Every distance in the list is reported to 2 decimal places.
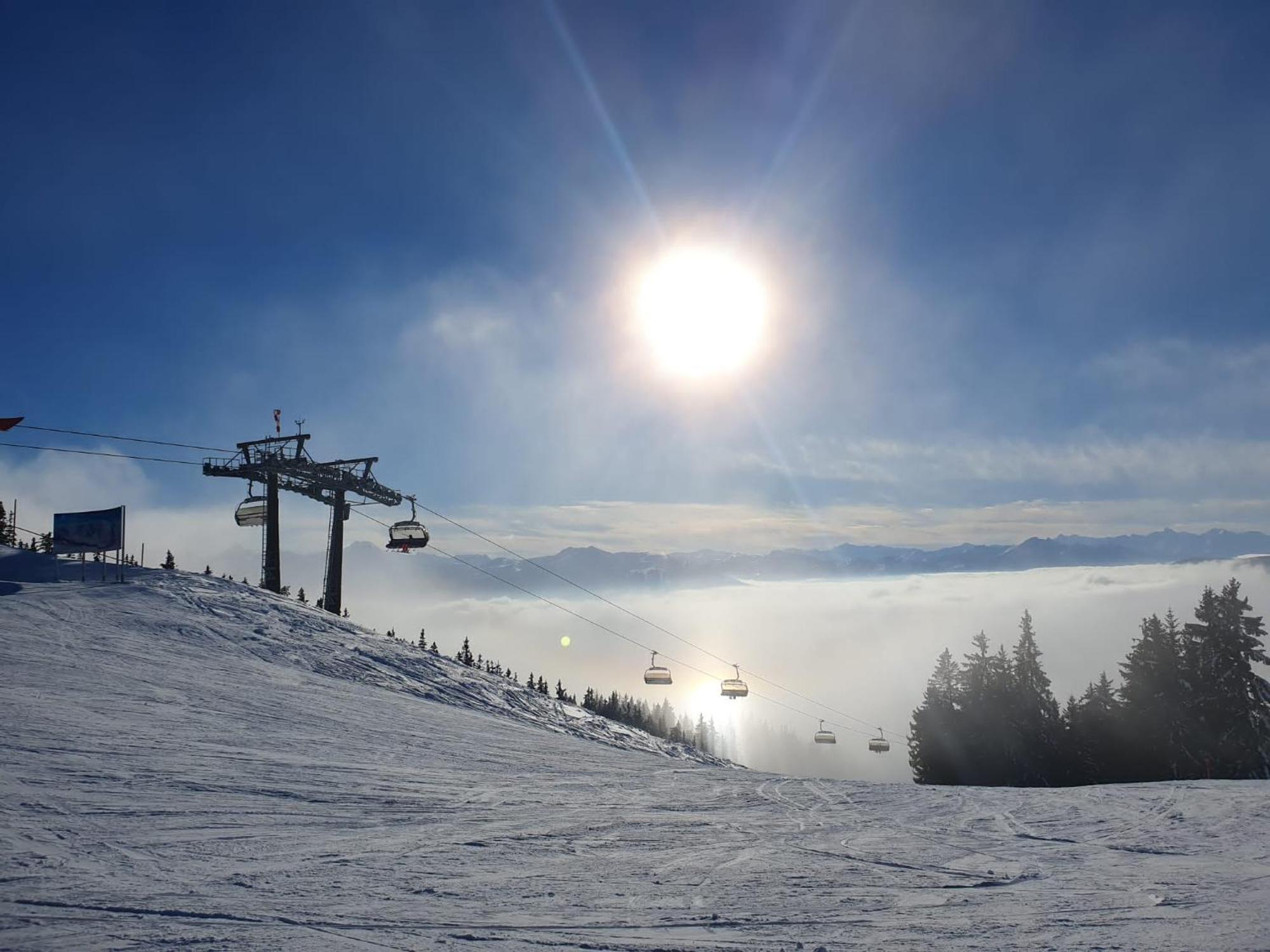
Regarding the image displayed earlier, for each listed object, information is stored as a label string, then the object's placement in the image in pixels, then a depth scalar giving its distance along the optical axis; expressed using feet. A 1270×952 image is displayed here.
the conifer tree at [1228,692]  123.44
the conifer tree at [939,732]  173.27
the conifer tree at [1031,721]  153.99
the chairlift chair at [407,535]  127.24
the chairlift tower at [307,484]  123.44
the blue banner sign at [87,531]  99.40
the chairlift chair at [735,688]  143.54
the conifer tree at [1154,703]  134.72
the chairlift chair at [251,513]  124.57
